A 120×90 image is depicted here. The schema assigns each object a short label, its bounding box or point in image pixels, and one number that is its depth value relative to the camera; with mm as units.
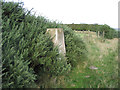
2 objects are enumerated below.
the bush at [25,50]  3242
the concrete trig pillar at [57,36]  5148
